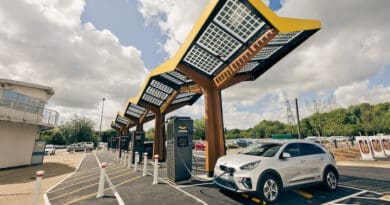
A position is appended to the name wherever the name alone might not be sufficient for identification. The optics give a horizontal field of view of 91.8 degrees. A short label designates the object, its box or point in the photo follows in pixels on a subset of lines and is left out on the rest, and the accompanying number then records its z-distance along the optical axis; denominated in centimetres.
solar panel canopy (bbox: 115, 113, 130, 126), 3189
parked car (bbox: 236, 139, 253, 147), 4416
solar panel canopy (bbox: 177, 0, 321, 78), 712
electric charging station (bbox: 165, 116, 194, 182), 856
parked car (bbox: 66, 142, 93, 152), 3829
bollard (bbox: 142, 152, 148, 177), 990
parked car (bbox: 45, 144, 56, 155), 3108
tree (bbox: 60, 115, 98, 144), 5844
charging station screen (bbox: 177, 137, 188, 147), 873
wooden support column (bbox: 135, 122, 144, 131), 2648
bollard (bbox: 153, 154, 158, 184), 796
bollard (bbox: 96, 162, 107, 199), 635
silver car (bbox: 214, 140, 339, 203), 531
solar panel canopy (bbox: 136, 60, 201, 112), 1352
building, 1498
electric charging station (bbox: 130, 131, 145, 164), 1627
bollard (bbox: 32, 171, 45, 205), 463
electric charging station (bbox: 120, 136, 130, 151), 2147
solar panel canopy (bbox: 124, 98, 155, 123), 2250
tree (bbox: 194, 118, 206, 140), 6889
